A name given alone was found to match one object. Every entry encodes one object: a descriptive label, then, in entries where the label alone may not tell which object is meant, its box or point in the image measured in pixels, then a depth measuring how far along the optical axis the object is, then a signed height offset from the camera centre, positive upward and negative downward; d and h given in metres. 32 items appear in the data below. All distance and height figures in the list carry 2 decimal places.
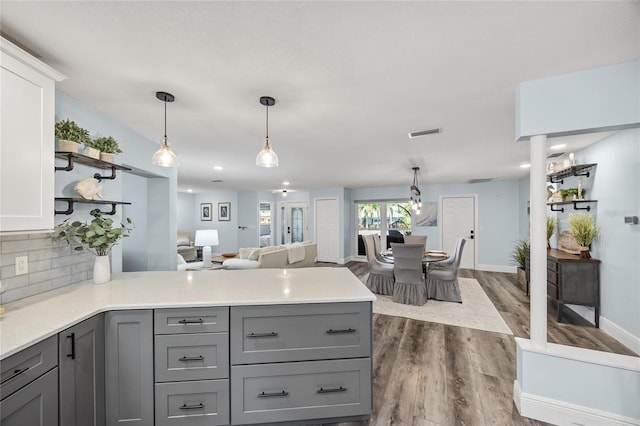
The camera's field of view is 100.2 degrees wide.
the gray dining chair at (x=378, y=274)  4.83 -1.11
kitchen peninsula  1.57 -0.85
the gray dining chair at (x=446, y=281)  4.41 -1.13
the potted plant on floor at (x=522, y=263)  4.93 -0.96
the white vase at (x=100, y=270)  2.03 -0.42
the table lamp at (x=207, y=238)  6.35 -0.57
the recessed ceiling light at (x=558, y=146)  3.41 +0.87
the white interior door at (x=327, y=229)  8.32 -0.48
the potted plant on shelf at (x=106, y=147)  2.06 +0.53
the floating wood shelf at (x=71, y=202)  1.83 +0.10
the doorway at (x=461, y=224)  7.01 -0.29
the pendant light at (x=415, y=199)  5.21 +0.29
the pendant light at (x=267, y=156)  2.13 +0.46
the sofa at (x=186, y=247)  7.54 -0.96
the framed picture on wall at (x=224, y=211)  9.34 +0.11
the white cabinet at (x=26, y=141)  1.32 +0.40
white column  1.90 -0.25
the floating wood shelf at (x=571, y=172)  3.27 +0.54
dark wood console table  3.21 -0.84
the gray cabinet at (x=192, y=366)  1.61 -0.93
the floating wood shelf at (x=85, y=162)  1.77 +0.40
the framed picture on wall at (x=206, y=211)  9.57 +0.12
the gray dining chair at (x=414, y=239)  5.67 -0.55
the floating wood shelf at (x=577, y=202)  3.31 +0.13
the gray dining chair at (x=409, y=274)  4.15 -0.96
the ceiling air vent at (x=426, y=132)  2.91 +0.91
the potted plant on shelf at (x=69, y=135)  1.77 +0.55
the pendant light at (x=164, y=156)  2.04 +0.45
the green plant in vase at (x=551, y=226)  4.22 -0.22
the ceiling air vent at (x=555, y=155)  3.95 +0.88
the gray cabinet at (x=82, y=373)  1.32 -0.84
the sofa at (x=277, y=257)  5.10 -0.92
